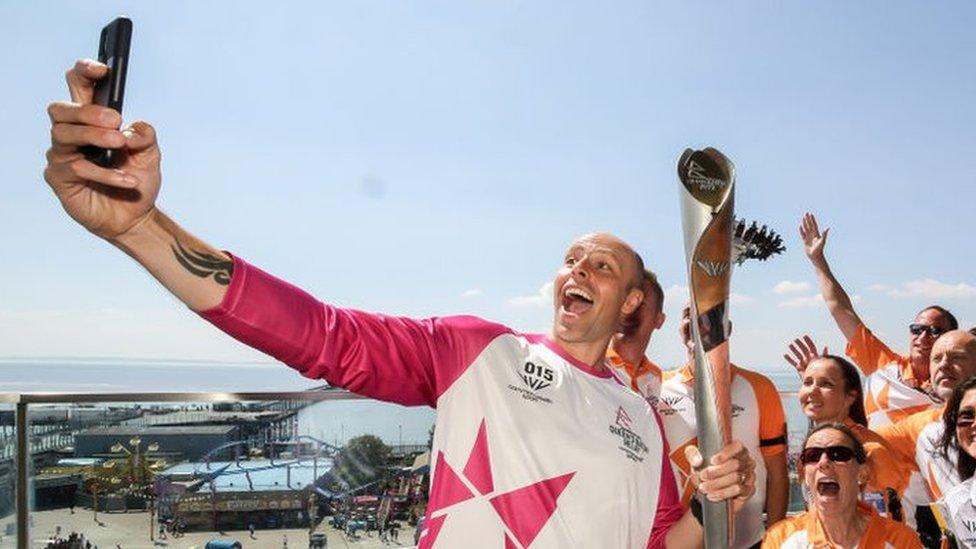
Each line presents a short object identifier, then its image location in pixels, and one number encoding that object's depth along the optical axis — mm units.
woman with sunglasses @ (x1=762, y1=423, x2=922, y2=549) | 2998
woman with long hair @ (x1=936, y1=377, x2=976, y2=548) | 2910
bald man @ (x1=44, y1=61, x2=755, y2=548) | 1484
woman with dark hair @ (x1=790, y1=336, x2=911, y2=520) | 3637
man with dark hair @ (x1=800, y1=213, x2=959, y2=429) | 4293
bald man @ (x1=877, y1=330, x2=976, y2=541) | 3184
